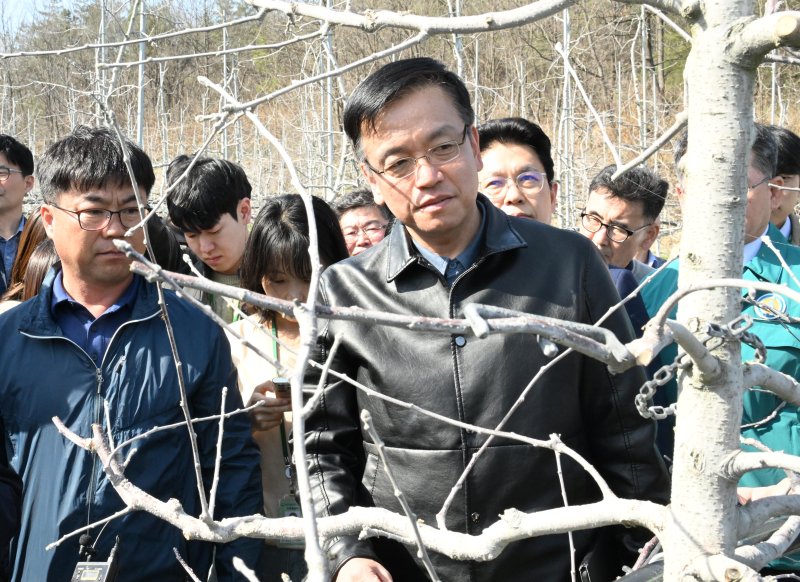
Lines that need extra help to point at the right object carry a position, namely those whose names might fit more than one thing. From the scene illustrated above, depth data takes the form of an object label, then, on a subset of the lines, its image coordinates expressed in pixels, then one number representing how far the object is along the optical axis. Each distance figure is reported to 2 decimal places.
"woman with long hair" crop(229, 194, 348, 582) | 2.44
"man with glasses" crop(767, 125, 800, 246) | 3.21
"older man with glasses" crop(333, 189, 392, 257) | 3.24
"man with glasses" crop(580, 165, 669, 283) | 2.99
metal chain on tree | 0.80
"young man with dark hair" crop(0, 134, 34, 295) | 4.43
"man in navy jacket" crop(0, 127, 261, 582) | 1.96
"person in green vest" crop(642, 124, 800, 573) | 2.06
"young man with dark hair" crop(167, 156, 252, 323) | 3.01
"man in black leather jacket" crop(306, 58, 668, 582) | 1.65
